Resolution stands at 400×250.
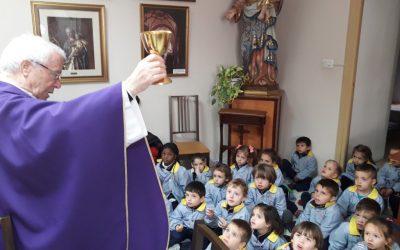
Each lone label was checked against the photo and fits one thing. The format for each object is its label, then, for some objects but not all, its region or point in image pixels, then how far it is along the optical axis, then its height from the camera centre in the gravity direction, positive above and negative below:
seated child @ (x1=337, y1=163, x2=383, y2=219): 2.98 -1.09
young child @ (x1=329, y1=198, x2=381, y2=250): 2.47 -1.15
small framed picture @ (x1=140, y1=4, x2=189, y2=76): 4.18 +0.35
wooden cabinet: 4.22 -0.64
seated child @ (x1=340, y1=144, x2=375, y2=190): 3.70 -1.03
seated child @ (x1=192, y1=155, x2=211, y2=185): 3.71 -1.16
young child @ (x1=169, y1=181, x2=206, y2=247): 2.84 -1.24
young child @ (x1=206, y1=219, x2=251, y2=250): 2.29 -1.11
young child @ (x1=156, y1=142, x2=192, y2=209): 3.49 -1.15
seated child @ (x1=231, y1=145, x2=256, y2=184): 3.65 -1.09
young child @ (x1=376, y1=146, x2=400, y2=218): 3.37 -1.16
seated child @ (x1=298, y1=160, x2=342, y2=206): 3.48 -1.08
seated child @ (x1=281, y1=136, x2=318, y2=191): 3.99 -1.22
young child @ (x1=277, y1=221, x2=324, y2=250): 2.16 -1.05
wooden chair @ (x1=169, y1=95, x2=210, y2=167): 4.52 -0.79
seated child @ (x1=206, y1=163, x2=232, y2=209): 3.23 -1.14
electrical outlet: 4.00 -0.04
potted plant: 4.27 -0.30
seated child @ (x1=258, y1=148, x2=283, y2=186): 3.55 -1.02
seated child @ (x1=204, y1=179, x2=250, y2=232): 2.82 -1.17
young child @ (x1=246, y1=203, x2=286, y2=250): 2.48 -1.17
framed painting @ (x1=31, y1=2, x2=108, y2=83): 3.76 +0.23
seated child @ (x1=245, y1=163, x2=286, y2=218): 3.09 -1.13
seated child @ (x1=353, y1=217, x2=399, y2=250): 2.15 -1.03
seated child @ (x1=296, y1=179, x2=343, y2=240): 2.75 -1.15
